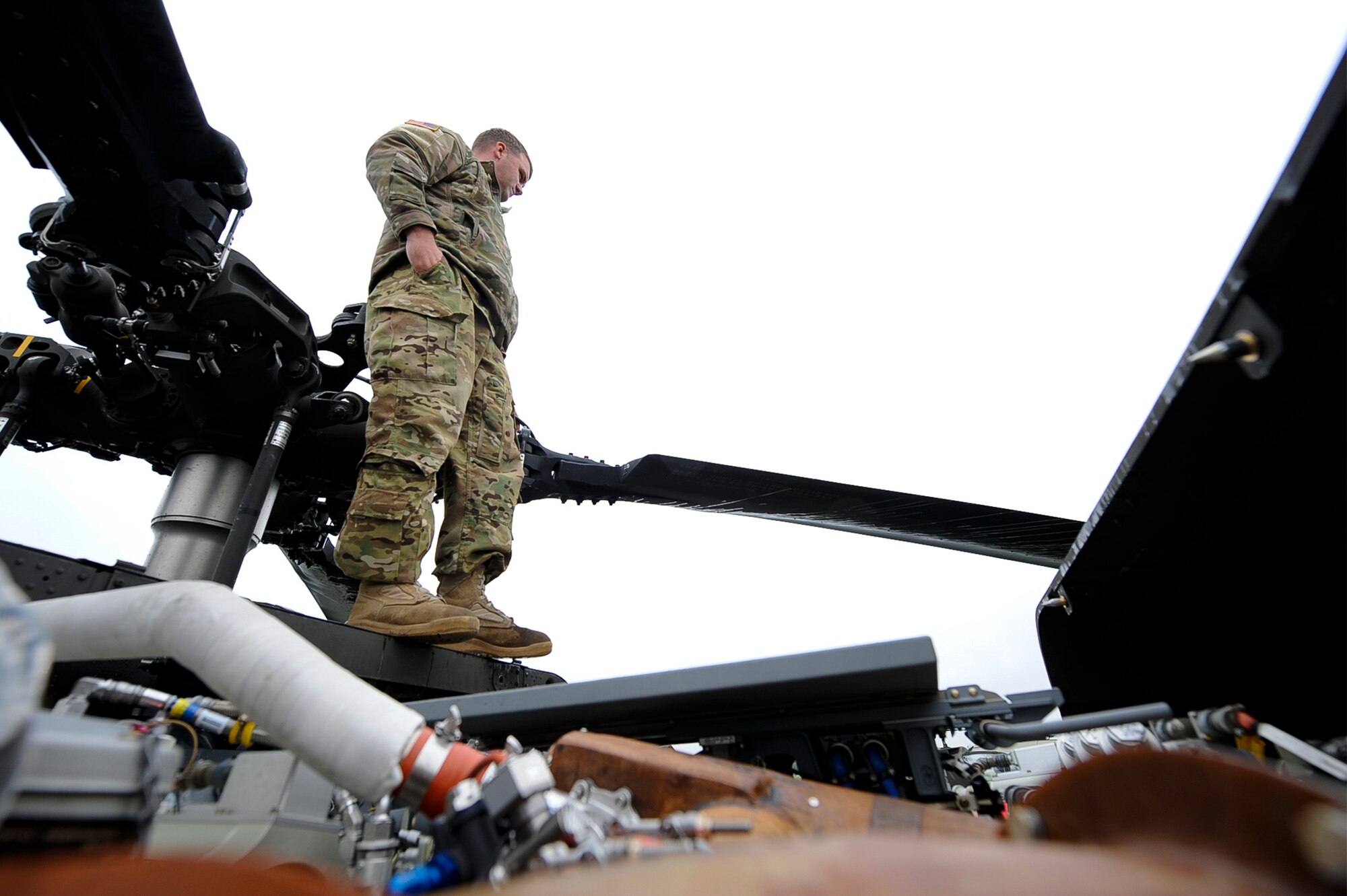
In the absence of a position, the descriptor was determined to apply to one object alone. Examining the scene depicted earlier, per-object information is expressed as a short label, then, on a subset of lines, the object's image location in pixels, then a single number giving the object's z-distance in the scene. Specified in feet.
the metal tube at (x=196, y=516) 9.05
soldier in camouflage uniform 7.24
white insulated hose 2.55
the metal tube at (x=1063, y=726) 3.54
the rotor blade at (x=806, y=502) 10.85
